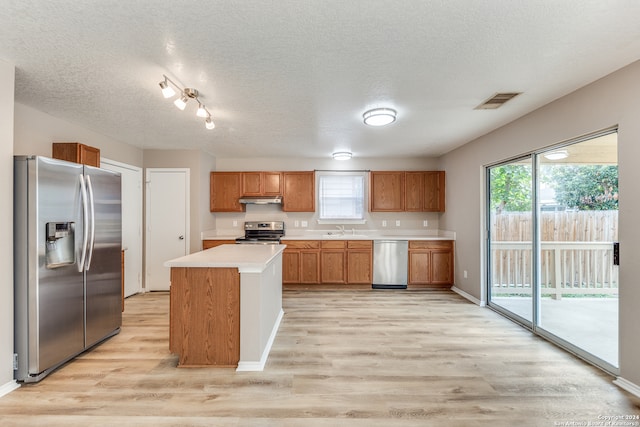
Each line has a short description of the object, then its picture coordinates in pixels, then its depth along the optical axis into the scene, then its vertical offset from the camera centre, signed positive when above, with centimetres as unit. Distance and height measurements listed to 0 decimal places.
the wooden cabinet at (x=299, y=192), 533 +41
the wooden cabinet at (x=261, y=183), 530 +57
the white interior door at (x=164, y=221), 468 -12
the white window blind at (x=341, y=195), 557 +36
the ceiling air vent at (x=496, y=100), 258 +109
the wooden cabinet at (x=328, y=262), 495 -86
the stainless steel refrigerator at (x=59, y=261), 209 -39
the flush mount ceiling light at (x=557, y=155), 279 +59
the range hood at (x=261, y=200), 523 +25
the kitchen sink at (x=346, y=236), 501 -42
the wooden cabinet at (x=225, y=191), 526 +42
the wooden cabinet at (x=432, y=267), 493 -95
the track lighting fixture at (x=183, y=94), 212 +102
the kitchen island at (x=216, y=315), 236 -85
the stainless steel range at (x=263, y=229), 535 -30
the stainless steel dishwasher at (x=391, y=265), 494 -91
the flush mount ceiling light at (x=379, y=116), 291 +102
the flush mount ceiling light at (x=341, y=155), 480 +101
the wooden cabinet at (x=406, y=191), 530 +41
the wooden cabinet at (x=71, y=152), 305 +68
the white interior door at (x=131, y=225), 430 -18
